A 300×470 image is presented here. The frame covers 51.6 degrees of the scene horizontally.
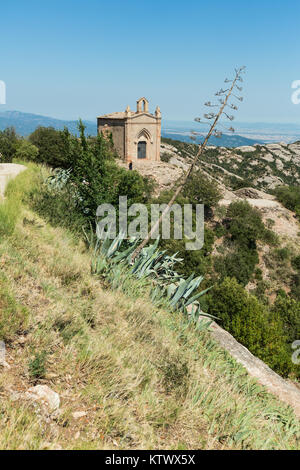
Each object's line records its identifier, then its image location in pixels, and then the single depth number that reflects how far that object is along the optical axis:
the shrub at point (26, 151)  21.20
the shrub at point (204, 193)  30.20
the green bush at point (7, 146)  21.23
